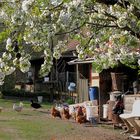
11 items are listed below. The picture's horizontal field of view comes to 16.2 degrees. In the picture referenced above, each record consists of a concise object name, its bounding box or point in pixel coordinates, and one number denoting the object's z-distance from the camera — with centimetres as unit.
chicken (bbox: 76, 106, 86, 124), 2070
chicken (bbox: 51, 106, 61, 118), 2288
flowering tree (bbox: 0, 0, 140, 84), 858
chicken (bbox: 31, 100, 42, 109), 2784
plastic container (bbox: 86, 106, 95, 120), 2048
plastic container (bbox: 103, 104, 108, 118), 2049
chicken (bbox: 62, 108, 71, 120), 2233
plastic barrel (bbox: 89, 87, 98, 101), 2194
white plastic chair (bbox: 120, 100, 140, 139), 1493
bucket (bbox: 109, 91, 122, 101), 1956
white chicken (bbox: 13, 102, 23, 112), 2580
